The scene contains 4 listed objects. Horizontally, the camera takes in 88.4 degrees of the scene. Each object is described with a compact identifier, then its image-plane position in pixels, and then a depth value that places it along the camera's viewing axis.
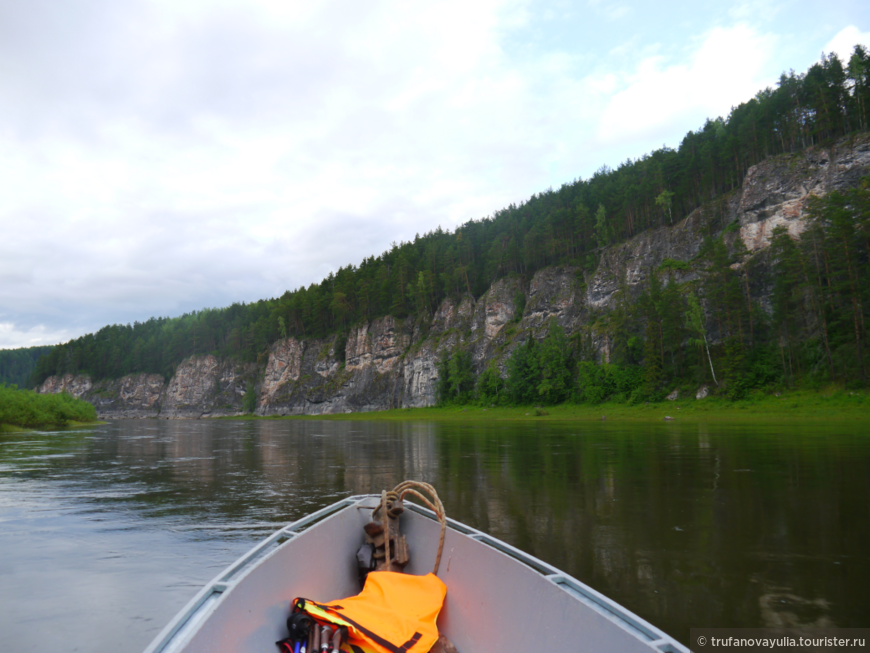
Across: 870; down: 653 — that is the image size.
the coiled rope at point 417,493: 5.07
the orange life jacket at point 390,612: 3.48
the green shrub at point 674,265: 60.55
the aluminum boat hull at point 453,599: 2.91
